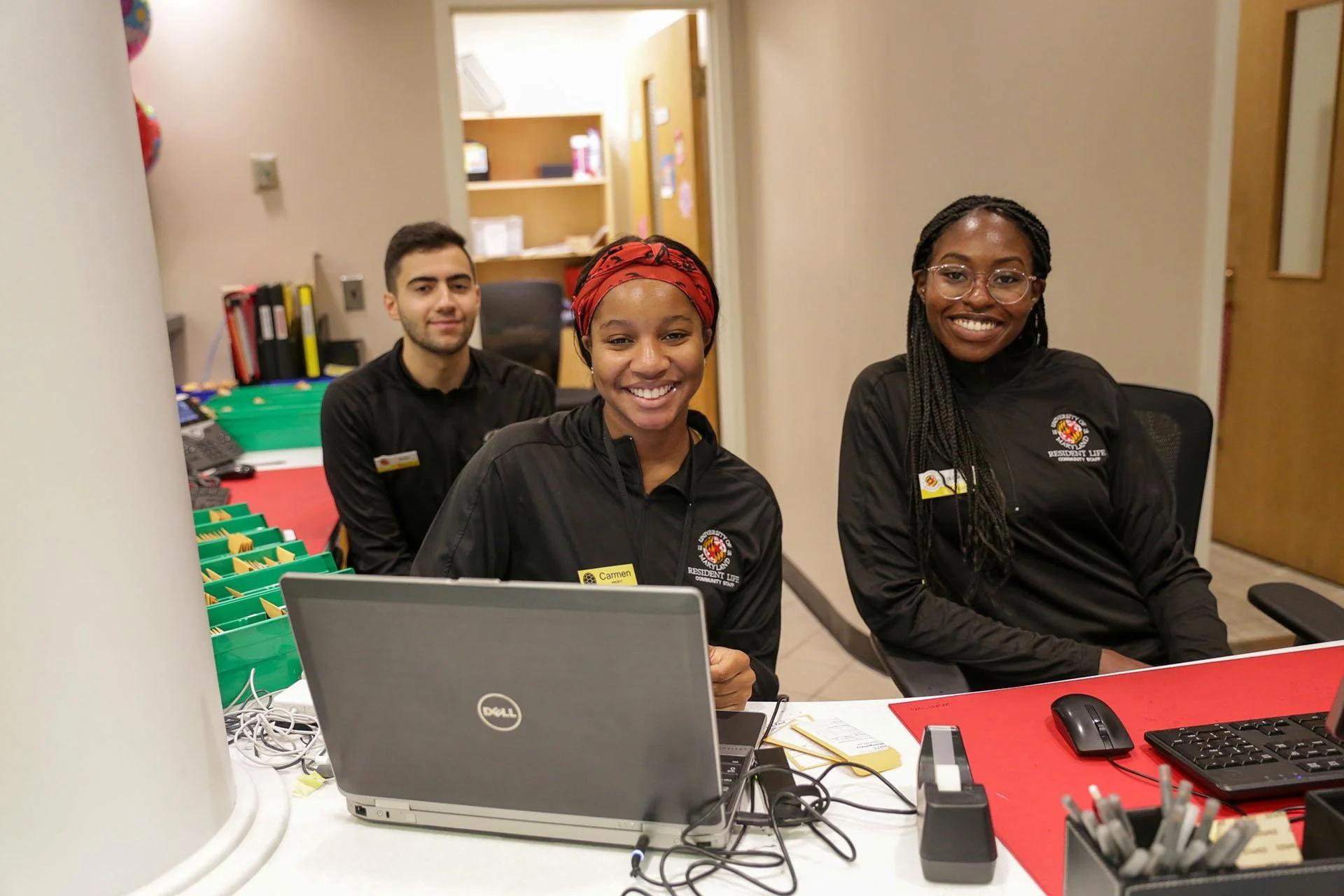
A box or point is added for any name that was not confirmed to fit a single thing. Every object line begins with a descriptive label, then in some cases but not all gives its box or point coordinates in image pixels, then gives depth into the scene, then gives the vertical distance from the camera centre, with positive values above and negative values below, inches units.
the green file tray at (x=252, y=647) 62.1 -22.7
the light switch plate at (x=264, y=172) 159.9 +10.6
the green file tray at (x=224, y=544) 78.6 -21.4
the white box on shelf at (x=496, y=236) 253.9 -0.1
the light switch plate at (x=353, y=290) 165.3 -7.3
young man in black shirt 102.5 -16.3
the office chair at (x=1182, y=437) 82.4 -17.3
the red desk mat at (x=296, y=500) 104.0 -26.2
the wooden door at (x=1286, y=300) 147.4 -13.7
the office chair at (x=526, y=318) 195.9 -14.9
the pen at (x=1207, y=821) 34.7 -19.5
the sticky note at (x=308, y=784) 53.7 -26.3
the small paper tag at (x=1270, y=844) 35.6 -21.0
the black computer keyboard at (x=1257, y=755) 48.6 -25.3
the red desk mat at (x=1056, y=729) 48.5 -26.5
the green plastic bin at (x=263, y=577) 67.7 -20.5
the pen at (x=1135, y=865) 34.9 -20.7
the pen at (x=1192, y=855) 34.7 -20.3
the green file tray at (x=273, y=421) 138.2 -21.9
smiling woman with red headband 64.8 -15.5
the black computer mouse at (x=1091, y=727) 53.3 -25.2
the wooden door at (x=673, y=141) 180.7 +15.7
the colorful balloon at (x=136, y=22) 141.3 +29.5
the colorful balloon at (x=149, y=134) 149.3 +16.0
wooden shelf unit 259.4 +9.6
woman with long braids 76.8 -18.8
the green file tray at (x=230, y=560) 72.7 -20.8
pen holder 34.5 -21.1
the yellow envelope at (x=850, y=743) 54.4 -26.5
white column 40.5 -9.5
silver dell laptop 42.4 -18.8
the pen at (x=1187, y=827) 34.8 -19.5
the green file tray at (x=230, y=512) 86.8 -21.0
